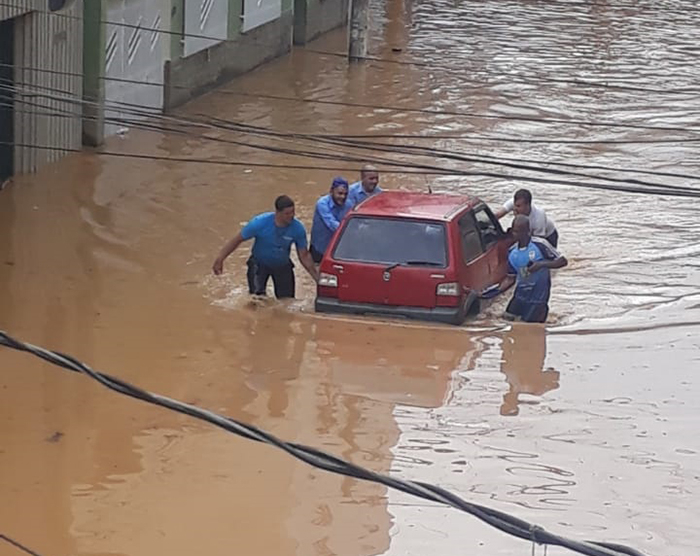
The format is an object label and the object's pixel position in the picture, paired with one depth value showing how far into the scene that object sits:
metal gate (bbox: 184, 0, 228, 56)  28.52
